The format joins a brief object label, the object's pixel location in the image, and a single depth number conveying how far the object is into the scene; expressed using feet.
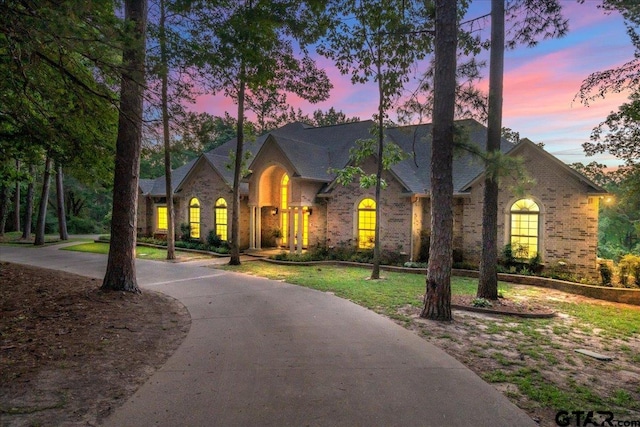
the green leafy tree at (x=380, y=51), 39.60
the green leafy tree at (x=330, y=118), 150.20
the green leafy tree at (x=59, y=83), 16.67
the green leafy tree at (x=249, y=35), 23.07
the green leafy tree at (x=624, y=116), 27.43
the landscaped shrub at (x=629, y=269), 39.73
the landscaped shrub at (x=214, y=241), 71.67
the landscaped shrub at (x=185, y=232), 77.71
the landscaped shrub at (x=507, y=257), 49.70
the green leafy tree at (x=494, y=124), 32.86
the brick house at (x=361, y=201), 46.96
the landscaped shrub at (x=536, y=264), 48.00
